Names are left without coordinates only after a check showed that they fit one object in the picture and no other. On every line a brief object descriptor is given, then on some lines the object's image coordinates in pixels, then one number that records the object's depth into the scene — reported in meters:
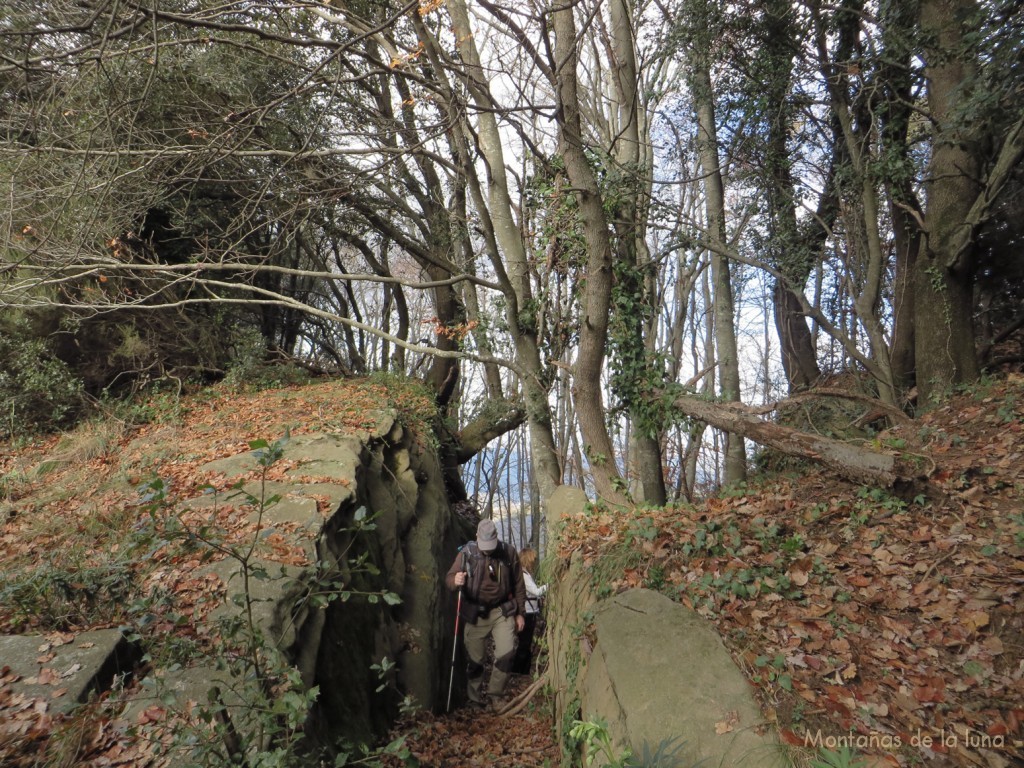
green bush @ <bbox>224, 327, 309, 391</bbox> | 11.09
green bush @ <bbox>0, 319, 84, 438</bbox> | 8.77
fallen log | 5.12
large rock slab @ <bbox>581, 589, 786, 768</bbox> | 3.22
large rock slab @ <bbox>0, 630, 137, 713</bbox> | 3.23
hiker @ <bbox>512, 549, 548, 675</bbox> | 8.95
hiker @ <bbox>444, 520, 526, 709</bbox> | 7.50
